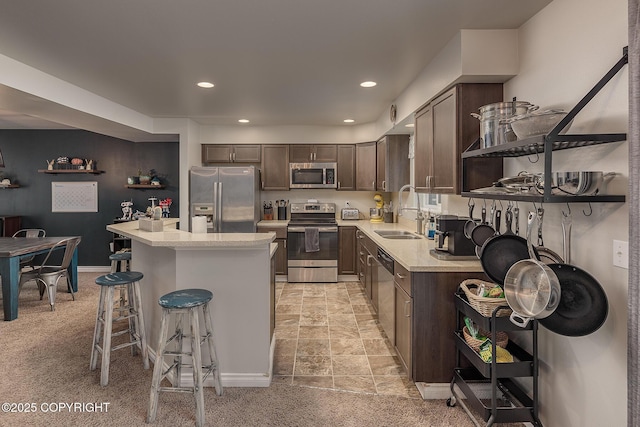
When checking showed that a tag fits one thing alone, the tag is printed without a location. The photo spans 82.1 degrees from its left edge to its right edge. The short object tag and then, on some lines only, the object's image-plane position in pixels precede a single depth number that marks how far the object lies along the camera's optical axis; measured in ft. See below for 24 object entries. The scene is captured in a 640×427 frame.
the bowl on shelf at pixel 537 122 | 5.66
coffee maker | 8.56
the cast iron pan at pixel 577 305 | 5.21
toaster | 19.38
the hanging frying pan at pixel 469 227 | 8.26
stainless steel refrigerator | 17.11
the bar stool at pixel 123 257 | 12.85
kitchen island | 8.43
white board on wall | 19.98
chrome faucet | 13.62
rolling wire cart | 6.36
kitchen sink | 13.49
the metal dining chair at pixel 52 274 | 13.94
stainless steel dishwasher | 9.84
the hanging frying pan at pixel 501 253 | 6.69
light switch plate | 5.08
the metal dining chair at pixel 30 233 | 17.78
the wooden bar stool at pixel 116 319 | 8.46
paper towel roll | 9.52
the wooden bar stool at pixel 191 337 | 7.01
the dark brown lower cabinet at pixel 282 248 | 18.01
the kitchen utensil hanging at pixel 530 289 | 5.29
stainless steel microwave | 19.02
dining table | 12.78
